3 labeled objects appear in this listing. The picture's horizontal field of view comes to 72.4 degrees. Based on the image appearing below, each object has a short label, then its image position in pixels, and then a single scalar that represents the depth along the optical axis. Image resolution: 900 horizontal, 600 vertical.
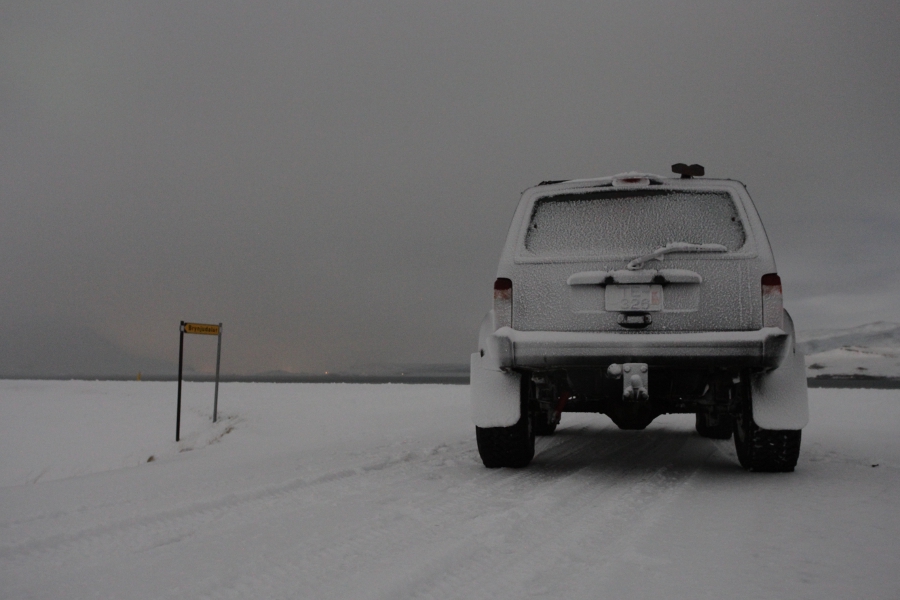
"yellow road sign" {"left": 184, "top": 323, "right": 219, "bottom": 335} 8.75
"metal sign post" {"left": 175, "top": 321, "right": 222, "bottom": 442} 8.23
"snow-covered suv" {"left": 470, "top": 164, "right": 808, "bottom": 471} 3.93
